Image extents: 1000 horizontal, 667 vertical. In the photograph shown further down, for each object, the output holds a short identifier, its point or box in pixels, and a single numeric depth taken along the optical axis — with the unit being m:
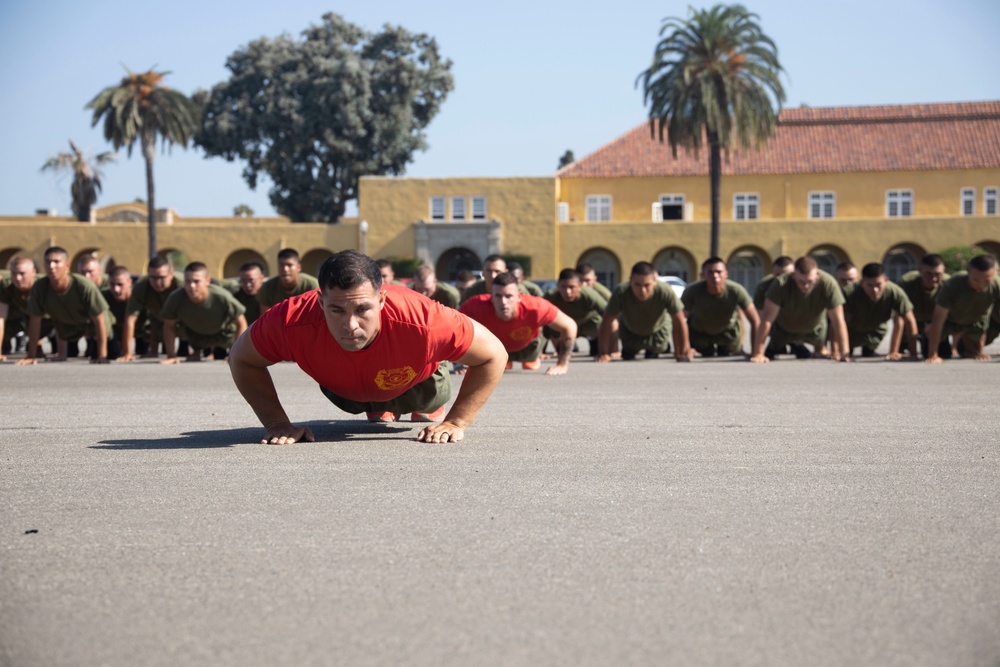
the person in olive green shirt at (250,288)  16.61
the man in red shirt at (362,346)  6.29
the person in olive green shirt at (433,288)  16.00
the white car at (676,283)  44.41
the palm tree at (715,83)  46.81
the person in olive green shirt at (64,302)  15.78
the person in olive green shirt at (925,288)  16.77
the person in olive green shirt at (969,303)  14.84
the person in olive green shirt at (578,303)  16.06
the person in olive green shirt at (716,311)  16.44
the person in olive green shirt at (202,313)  15.28
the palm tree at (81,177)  69.31
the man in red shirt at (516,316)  12.57
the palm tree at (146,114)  56.47
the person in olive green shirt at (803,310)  15.70
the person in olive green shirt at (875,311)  16.02
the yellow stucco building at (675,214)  57.75
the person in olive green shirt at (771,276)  17.66
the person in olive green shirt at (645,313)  15.93
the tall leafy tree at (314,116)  69.62
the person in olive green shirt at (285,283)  15.64
